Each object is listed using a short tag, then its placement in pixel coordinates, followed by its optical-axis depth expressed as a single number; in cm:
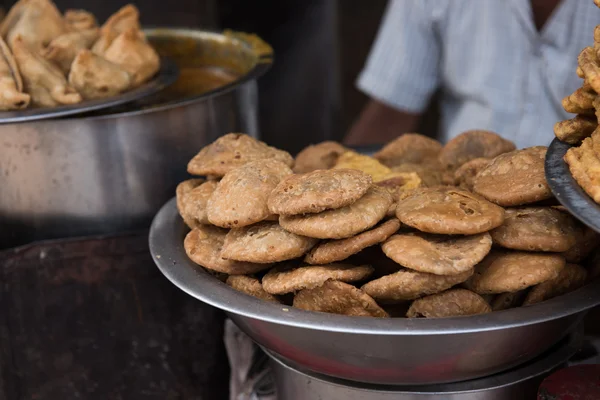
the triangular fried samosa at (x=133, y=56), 192
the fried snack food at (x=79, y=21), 219
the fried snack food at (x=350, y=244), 118
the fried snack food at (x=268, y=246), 122
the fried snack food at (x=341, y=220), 118
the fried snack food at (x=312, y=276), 118
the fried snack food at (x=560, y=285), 117
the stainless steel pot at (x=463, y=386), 123
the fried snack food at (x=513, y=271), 113
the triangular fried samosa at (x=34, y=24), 201
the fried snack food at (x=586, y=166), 101
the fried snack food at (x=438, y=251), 111
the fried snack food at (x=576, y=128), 118
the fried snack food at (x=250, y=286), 126
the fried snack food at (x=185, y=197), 146
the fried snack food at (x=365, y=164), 152
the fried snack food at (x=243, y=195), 128
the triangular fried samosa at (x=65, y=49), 195
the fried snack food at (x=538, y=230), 116
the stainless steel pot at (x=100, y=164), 169
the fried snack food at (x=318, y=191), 119
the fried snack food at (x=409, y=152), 170
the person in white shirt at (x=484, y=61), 251
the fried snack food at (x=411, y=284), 114
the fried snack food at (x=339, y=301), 117
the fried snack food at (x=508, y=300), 121
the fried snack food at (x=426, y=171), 152
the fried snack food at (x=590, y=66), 107
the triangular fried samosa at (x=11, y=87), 168
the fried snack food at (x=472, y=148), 155
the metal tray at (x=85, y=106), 158
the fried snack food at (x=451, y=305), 115
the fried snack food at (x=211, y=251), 130
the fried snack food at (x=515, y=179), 122
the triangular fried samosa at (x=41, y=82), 177
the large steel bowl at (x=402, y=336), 108
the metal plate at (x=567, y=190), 96
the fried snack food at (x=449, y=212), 115
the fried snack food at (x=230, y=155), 149
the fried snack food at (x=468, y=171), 143
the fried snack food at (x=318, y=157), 164
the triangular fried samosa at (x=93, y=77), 181
